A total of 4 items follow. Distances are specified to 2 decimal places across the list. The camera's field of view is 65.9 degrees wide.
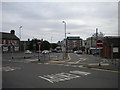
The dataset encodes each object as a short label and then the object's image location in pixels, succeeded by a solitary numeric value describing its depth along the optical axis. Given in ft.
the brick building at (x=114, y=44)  69.19
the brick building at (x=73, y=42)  346.93
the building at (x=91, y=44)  123.41
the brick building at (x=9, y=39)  143.86
